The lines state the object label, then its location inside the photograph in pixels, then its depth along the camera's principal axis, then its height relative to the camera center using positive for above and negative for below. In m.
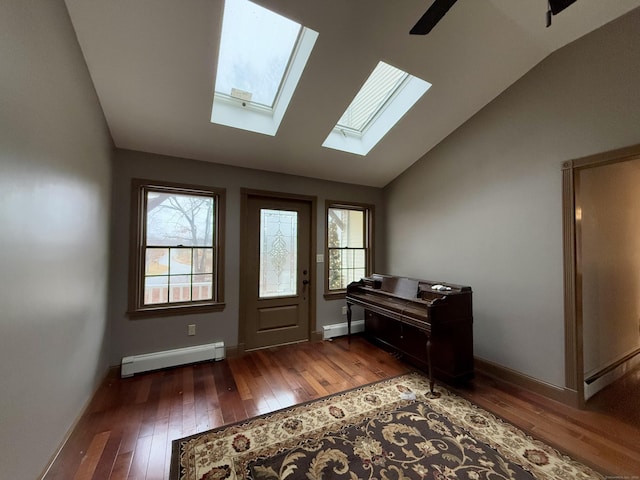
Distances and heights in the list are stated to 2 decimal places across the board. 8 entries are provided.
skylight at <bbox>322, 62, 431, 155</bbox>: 2.72 +1.60
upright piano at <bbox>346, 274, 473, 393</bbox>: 2.52 -0.77
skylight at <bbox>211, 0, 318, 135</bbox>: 2.07 +1.65
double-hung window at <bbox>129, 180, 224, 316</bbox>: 2.87 -0.05
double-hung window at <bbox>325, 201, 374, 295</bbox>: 4.05 +0.03
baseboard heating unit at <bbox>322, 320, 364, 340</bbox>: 3.85 -1.25
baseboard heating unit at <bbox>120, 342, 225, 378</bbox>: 2.71 -1.25
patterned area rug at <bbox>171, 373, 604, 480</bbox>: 1.57 -1.36
